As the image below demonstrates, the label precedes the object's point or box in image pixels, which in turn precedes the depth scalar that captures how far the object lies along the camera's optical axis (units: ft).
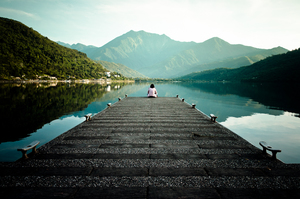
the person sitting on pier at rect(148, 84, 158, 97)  74.75
